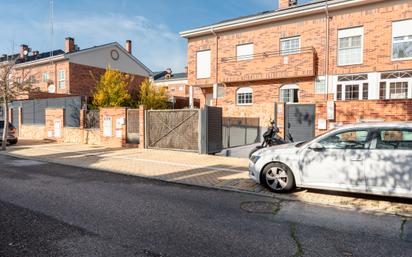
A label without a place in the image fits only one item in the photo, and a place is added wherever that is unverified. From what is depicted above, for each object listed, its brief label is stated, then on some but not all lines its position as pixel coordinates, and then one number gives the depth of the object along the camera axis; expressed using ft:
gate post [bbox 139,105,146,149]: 49.11
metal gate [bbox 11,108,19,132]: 78.89
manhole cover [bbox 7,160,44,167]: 35.01
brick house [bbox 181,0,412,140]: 50.94
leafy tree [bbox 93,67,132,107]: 69.15
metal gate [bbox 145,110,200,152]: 43.32
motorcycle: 34.94
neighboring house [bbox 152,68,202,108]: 132.86
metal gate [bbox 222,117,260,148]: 51.12
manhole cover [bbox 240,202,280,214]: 18.13
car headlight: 23.45
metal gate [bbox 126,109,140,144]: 51.21
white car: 18.56
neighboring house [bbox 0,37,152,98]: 94.68
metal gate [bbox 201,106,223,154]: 41.50
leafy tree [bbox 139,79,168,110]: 80.33
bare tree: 49.48
